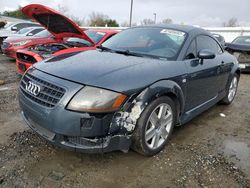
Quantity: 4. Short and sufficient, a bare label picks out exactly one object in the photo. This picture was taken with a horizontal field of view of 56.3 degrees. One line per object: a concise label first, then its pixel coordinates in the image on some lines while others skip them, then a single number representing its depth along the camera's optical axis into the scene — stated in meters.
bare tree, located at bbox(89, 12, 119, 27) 48.46
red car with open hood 5.50
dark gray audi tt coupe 2.21
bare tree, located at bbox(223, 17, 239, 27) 50.42
